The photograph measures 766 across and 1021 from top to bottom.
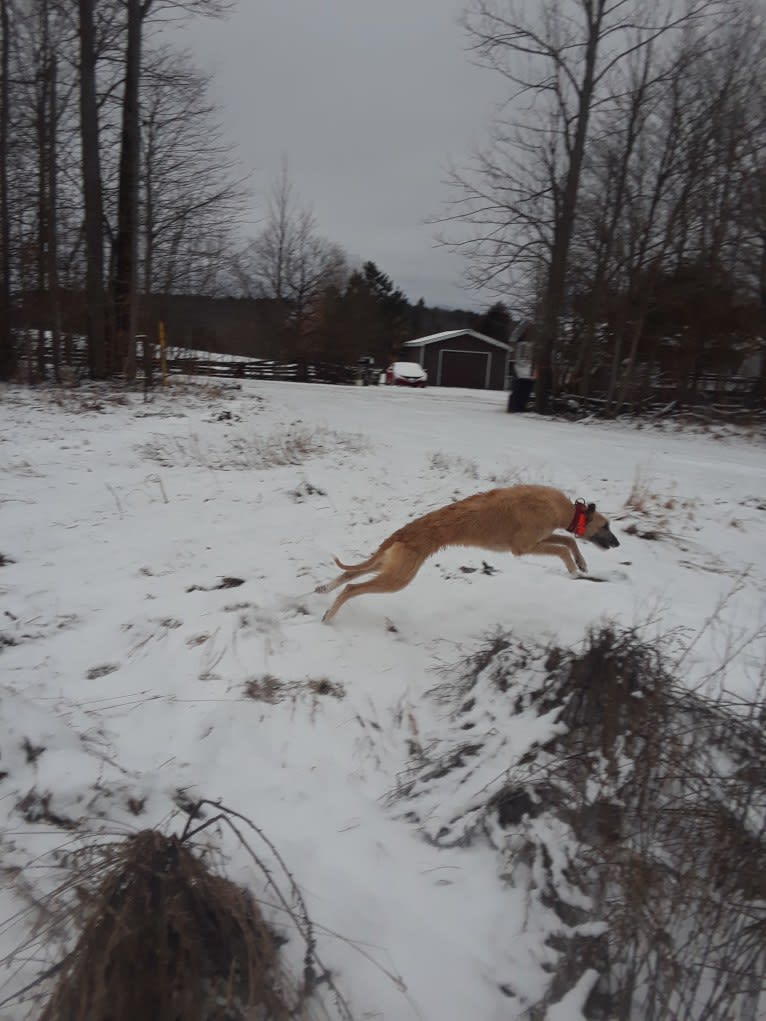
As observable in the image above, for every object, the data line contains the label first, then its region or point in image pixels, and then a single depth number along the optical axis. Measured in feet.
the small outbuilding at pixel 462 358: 155.02
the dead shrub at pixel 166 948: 5.22
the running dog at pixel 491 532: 14.38
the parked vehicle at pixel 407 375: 132.56
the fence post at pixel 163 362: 55.69
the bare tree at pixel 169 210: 54.24
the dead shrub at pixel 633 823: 6.15
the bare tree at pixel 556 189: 59.88
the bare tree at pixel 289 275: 145.79
